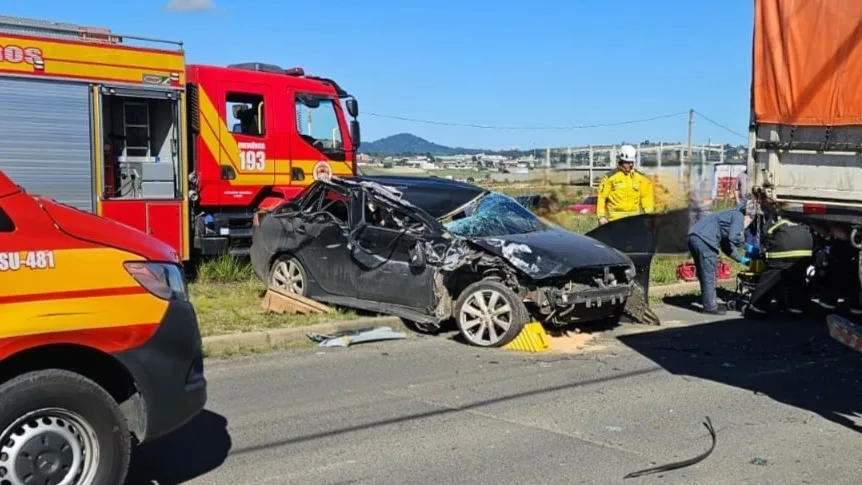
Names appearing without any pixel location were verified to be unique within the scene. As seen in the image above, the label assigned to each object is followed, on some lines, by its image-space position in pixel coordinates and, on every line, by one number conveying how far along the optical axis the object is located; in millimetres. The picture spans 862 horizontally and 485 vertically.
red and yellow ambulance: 3938
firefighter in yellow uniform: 12141
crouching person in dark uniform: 10180
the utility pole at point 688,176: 19653
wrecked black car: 8750
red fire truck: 11164
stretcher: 10859
